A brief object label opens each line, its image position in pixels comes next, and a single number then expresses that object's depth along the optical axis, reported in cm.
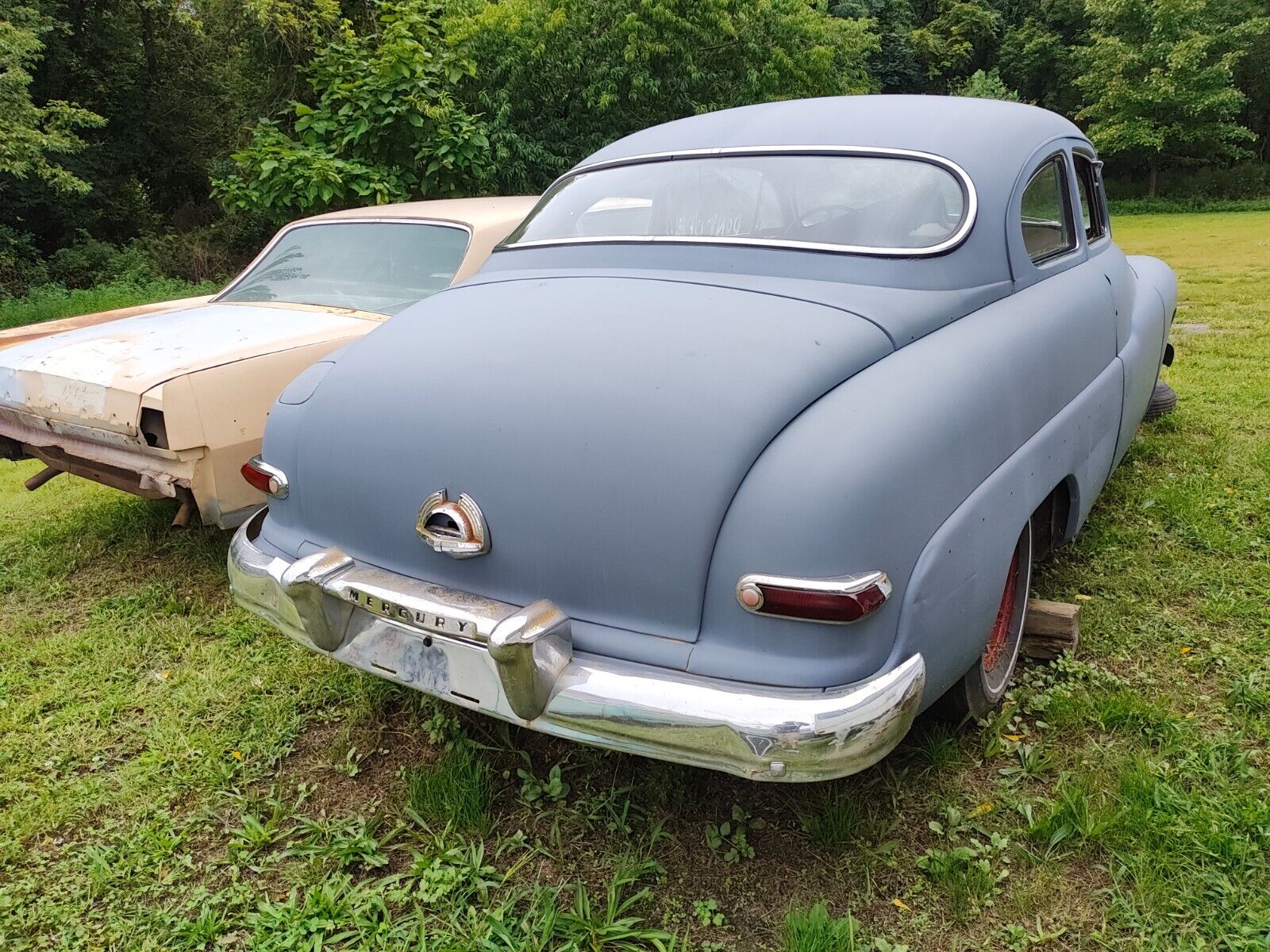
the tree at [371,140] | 812
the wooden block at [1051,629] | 269
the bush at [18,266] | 1379
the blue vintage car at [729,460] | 170
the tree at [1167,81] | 2691
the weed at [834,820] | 211
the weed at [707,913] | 192
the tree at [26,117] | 1044
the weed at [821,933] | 182
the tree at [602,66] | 1159
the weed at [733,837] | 210
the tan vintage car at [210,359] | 310
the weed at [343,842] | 215
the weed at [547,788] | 231
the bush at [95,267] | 1441
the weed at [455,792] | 224
